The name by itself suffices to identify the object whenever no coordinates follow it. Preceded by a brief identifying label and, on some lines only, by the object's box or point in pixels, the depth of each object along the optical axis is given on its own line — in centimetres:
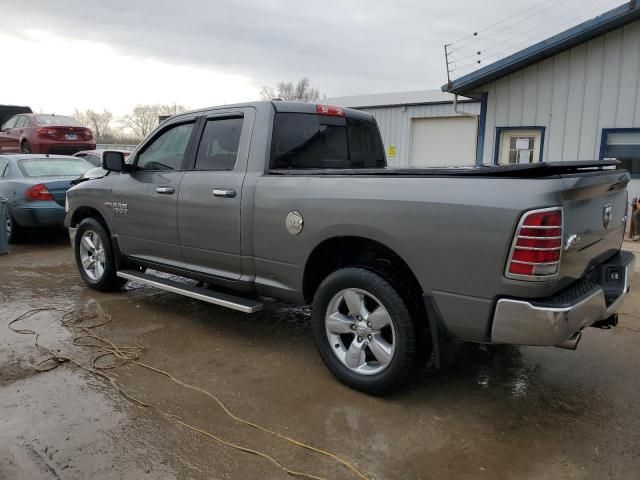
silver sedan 840
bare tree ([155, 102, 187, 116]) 4945
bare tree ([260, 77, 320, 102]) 6091
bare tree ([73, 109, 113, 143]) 5266
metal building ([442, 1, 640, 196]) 882
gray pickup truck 268
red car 1503
